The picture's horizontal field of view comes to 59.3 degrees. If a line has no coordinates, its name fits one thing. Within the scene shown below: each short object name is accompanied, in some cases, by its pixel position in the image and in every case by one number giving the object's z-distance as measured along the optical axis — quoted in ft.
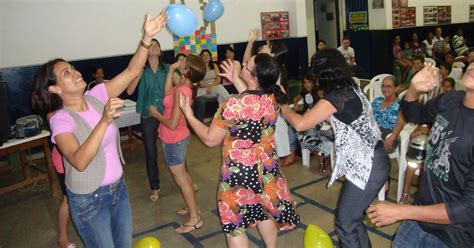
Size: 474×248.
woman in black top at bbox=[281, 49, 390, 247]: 7.71
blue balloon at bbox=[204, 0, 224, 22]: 18.65
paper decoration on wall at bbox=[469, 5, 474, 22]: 41.58
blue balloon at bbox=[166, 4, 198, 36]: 10.86
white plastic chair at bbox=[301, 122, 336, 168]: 16.21
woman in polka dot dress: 7.89
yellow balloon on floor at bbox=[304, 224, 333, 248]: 9.15
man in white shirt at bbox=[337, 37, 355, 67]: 31.72
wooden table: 14.37
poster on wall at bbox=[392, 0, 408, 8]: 34.58
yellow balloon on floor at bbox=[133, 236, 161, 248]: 9.38
